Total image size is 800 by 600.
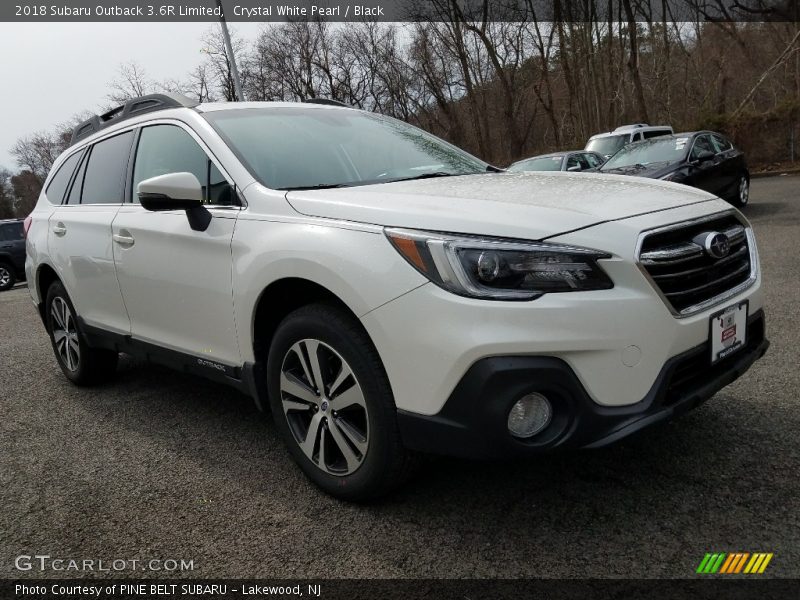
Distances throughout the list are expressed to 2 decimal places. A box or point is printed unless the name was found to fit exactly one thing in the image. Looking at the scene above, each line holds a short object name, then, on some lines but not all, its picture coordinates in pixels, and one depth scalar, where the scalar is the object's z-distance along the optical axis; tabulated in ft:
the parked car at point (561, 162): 39.22
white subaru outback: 6.59
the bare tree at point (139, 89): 107.24
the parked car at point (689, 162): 31.53
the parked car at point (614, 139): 48.75
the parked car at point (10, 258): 52.70
